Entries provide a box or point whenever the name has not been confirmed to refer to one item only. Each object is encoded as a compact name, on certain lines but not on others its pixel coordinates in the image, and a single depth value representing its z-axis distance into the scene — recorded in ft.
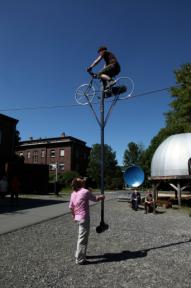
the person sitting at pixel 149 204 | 59.05
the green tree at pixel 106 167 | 211.41
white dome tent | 70.31
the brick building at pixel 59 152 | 221.25
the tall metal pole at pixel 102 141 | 30.46
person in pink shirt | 22.15
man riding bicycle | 30.53
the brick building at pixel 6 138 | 112.88
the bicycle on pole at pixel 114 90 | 32.24
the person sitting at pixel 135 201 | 63.46
